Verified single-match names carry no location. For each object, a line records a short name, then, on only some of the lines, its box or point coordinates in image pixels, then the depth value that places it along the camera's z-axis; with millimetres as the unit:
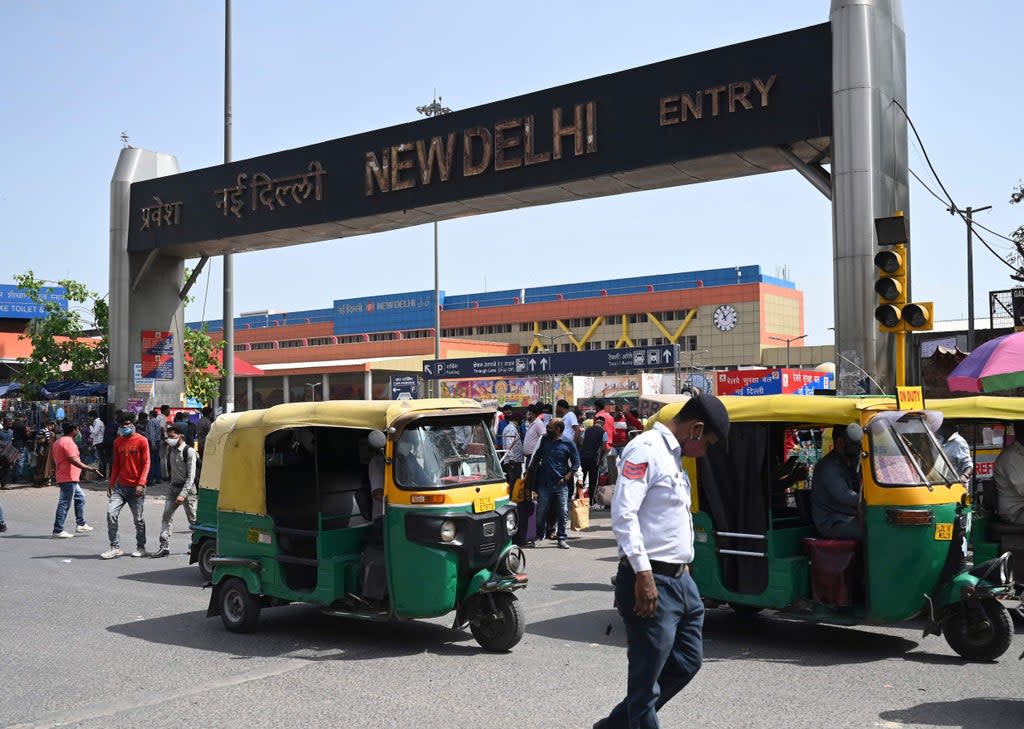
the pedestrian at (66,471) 15703
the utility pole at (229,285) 25094
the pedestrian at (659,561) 4926
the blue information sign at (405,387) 36197
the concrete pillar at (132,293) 25891
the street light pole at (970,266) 39406
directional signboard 25438
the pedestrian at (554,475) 14945
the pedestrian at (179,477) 13906
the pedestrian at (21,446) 25969
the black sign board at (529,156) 16031
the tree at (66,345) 29547
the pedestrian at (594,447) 18688
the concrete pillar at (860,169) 14734
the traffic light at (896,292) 10992
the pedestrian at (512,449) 14727
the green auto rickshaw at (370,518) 8438
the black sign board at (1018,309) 18828
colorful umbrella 13320
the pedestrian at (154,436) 23844
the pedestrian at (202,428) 22844
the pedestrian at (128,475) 13773
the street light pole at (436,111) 44141
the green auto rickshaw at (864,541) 7836
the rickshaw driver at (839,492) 8383
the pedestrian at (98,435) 25703
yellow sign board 8297
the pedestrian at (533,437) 17625
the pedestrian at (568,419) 18641
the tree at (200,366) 30562
